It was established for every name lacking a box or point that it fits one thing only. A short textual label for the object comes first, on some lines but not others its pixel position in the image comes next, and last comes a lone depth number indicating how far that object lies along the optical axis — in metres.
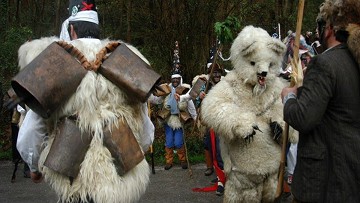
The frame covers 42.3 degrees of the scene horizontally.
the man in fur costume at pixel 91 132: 2.88
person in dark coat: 2.82
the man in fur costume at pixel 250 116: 4.86
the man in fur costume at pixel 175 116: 8.77
